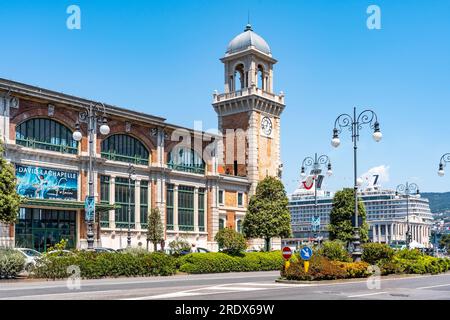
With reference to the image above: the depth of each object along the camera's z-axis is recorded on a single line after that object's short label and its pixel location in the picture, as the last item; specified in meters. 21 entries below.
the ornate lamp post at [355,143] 29.87
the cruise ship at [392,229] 187.25
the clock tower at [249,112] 72.19
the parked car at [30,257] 30.49
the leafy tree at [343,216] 68.44
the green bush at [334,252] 32.78
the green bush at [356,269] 27.41
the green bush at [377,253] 33.50
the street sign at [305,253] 25.23
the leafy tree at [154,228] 52.03
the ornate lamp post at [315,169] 47.19
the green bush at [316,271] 25.73
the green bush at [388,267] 31.00
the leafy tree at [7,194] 32.42
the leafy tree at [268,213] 57.44
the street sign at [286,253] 25.90
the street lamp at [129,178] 51.37
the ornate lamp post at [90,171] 29.83
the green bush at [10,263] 28.31
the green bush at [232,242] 42.50
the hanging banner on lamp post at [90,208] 33.88
